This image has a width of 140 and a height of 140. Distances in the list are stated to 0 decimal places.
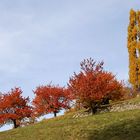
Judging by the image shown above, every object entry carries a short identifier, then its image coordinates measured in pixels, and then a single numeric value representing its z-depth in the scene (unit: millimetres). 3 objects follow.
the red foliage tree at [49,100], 63062
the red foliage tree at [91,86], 43812
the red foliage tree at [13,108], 59000
